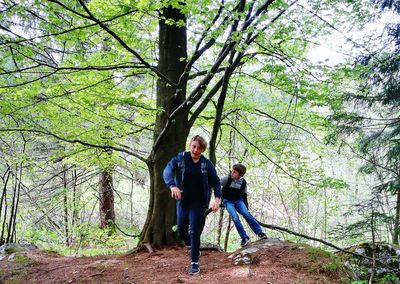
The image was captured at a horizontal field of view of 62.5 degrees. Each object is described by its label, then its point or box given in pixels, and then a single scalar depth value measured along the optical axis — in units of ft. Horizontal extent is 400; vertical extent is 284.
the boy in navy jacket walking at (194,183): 13.70
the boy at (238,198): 17.93
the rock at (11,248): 19.25
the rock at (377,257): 13.21
